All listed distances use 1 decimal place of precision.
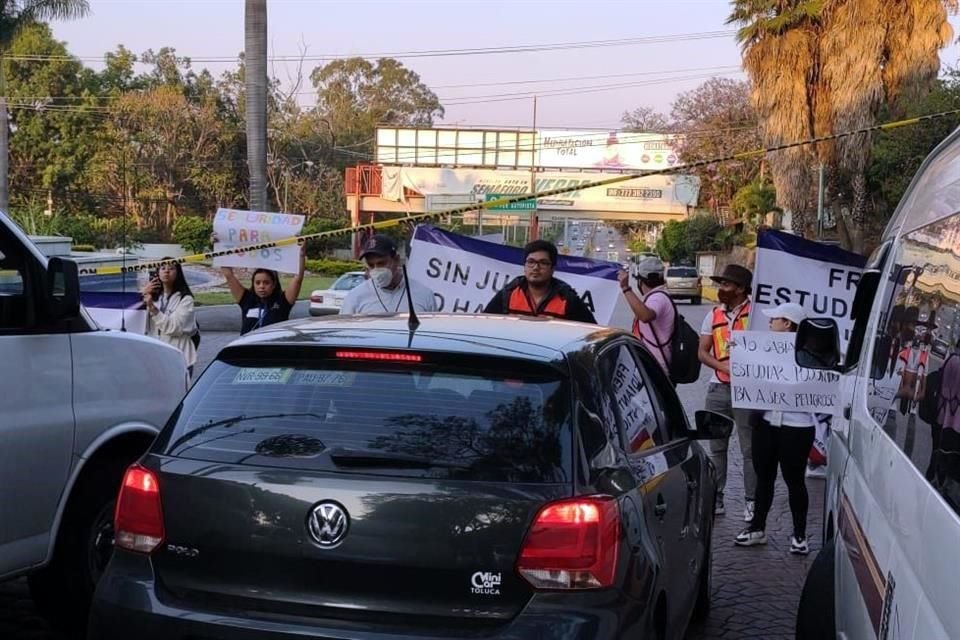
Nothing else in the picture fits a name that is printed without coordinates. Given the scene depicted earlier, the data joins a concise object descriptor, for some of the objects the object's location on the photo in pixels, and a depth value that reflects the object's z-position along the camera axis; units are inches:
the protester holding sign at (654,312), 320.8
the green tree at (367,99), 2753.4
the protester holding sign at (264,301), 327.0
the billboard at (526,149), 2409.0
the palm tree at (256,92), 639.8
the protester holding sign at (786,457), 283.6
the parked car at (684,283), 1753.2
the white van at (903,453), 97.3
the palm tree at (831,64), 1009.5
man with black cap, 301.3
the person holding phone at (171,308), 347.3
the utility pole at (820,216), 926.0
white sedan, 1027.9
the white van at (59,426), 188.1
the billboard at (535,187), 2241.6
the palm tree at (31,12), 1054.4
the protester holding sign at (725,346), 315.6
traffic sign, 1877.7
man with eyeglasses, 291.3
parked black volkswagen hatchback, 131.3
